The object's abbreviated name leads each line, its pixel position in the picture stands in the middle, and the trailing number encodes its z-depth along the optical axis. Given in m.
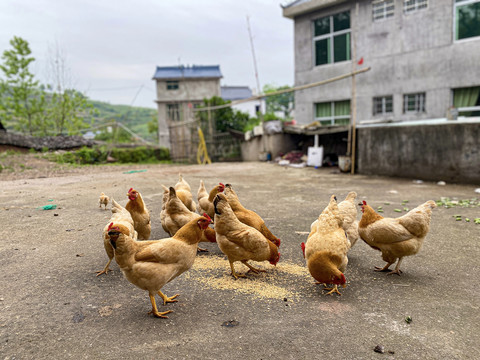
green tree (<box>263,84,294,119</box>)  43.69
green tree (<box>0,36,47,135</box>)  19.25
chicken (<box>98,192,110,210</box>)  6.07
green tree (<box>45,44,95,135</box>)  21.02
